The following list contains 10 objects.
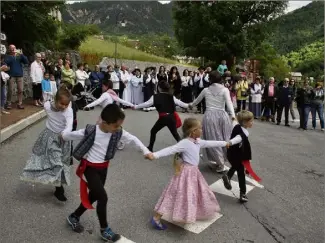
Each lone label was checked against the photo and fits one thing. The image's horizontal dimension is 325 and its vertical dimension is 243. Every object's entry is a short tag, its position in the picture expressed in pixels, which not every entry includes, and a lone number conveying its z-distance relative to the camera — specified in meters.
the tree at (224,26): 31.50
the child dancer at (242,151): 6.08
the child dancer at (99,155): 4.66
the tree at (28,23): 15.49
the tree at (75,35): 29.33
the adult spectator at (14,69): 12.04
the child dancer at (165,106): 8.41
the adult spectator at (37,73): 13.41
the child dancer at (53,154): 5.66
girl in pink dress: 5.07
